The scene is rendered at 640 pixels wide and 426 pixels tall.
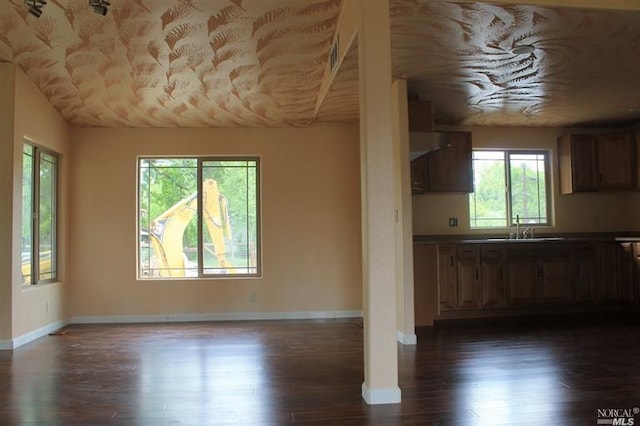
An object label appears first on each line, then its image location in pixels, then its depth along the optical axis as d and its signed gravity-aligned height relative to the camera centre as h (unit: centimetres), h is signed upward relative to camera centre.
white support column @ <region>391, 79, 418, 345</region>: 440 +11
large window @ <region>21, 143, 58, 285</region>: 486 +14
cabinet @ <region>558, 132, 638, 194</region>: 605 +74
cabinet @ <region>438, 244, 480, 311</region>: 517 -60
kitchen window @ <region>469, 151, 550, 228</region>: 618 +43
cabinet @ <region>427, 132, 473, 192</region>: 551 +66
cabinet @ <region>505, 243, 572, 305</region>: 544 -60
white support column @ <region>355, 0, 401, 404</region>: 293 +10
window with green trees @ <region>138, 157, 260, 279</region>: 584 +12
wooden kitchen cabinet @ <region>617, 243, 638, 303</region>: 559 -62
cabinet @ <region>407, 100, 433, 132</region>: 484 +109
